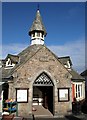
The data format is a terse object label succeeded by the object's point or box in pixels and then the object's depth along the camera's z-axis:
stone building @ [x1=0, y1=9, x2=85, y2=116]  10.14
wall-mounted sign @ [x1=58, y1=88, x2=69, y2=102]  10.53
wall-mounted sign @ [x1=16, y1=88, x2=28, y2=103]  10.11
